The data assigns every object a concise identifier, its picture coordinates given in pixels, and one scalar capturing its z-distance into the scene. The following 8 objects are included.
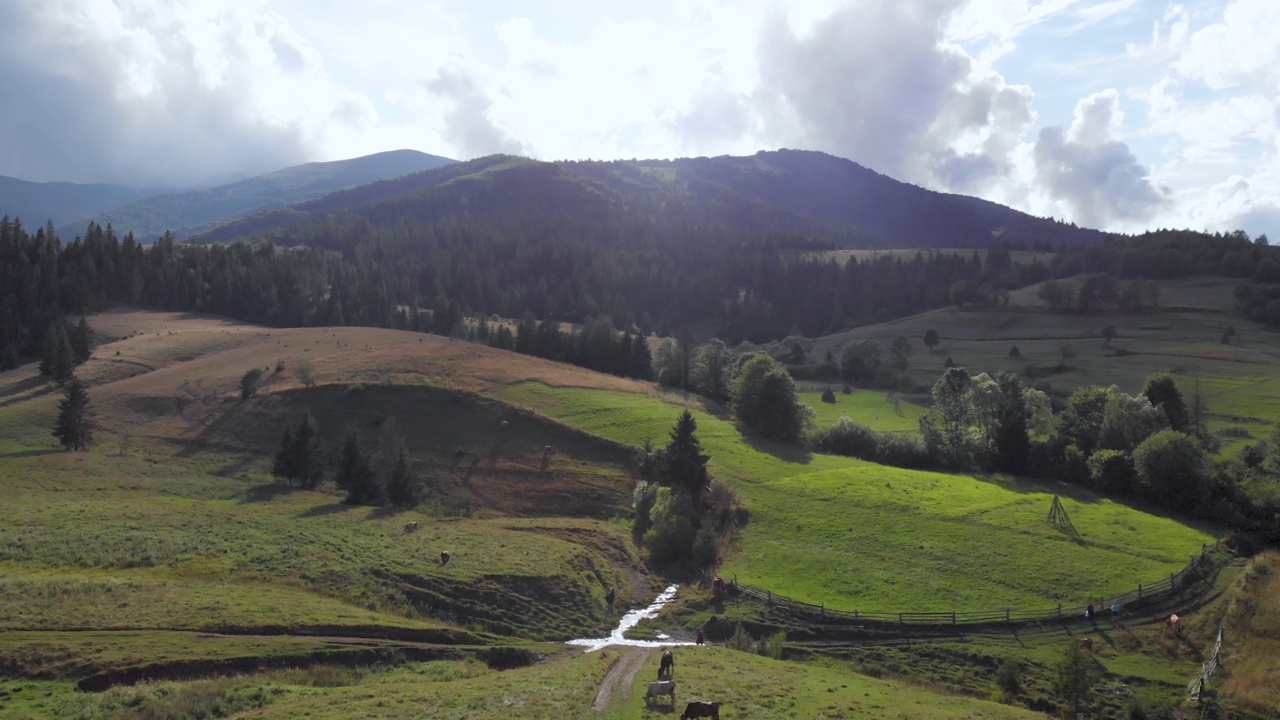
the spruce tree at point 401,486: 64.62
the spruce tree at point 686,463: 65.50
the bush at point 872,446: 83.19
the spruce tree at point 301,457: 66.12
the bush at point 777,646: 40.97
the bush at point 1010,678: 38.47
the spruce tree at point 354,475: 63.25
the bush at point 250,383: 83.56
